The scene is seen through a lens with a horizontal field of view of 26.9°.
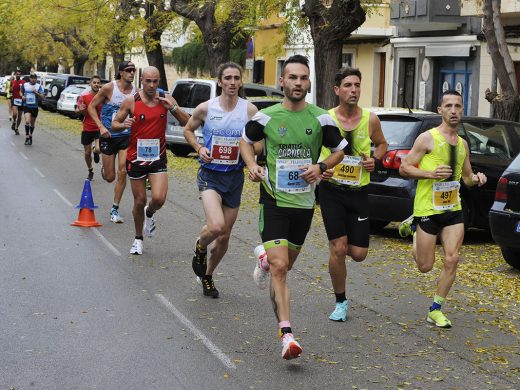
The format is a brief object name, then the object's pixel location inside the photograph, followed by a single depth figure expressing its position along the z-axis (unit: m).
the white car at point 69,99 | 44.88
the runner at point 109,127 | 13.83
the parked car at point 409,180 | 12.70
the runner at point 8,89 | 35.56
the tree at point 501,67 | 18.80
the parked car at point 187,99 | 24.22
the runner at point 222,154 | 8.88
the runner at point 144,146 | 11.11
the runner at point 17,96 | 31.59
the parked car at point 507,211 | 10.66
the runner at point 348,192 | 8.29
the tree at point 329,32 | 20.91
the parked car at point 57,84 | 49.41
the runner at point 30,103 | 28.14
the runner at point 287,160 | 7.25
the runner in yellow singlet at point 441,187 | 8.45
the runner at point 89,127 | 18.41
